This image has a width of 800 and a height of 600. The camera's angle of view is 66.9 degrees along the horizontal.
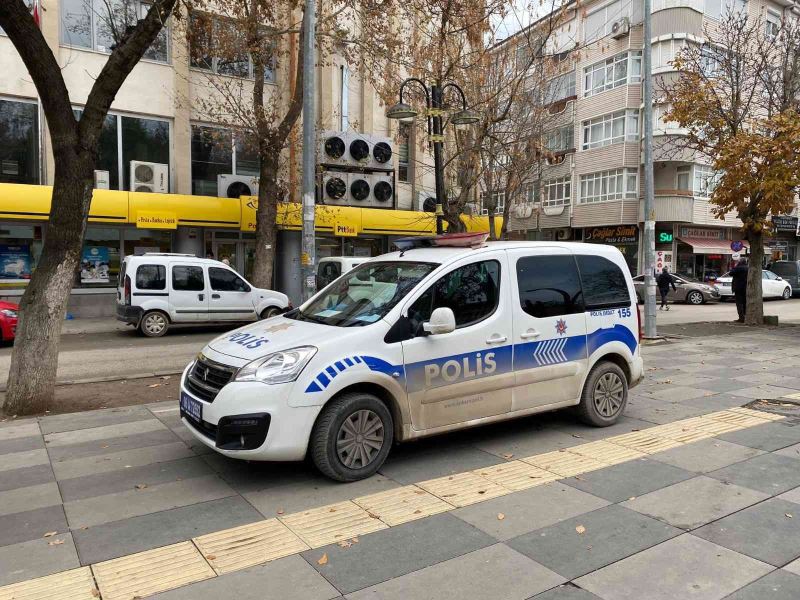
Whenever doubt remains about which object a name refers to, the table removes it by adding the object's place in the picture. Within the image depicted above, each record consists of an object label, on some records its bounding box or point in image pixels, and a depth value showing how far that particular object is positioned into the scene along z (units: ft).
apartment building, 103.86
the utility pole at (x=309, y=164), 35.04
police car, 14.70
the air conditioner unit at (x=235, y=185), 65.87
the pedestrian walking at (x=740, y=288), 56.39
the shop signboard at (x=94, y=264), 60.75
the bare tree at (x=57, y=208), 22.27
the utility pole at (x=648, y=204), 44.80
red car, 41.04
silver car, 87.30
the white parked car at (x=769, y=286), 88.99
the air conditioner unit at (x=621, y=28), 105.50
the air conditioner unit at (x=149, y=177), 60.85
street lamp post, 35.83
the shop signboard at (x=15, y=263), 57.36
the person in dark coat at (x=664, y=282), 78.54
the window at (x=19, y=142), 57.21
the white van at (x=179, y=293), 46.88
